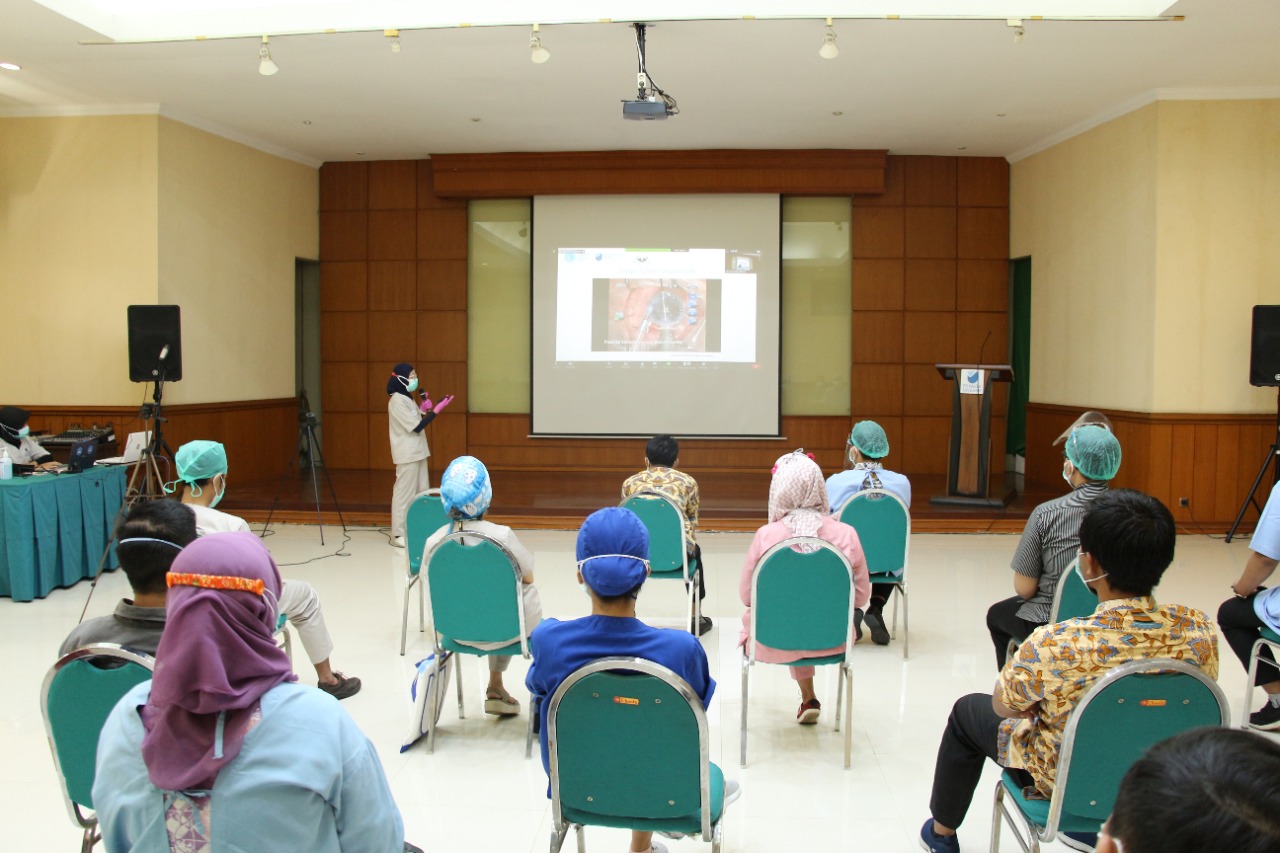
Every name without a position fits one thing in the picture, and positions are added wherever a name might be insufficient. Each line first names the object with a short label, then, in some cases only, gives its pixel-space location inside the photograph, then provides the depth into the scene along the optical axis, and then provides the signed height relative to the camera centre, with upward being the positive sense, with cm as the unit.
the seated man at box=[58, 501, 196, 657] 219 -53
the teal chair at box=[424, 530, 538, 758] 336 -81
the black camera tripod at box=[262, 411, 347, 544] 699 -52
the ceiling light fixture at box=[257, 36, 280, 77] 629 +208
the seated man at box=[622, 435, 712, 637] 464 -58
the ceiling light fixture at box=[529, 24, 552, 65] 620 +213
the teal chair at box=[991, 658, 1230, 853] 190 -73
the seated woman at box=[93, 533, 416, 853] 133 -57
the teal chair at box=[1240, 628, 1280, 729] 341 -106
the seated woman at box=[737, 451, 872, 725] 337 -56
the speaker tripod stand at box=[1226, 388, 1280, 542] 674 -77
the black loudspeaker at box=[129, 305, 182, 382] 721 +19
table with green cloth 544 -101
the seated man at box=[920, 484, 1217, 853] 199 -57
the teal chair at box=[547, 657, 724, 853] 197 -83
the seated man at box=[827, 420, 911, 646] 461 -55
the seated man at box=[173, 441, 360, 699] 359 -55
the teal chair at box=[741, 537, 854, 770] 318 -80
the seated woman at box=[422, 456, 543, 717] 343 -62
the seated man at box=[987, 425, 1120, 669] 312 -54
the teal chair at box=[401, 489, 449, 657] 452 -75
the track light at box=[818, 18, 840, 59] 600 +209
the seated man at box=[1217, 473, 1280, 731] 331 -89
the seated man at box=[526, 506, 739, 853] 211 -60
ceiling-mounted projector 616 +177
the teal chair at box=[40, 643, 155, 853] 202 -74
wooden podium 771 -52
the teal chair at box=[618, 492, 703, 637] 441 -80
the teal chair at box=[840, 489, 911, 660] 434 -73
